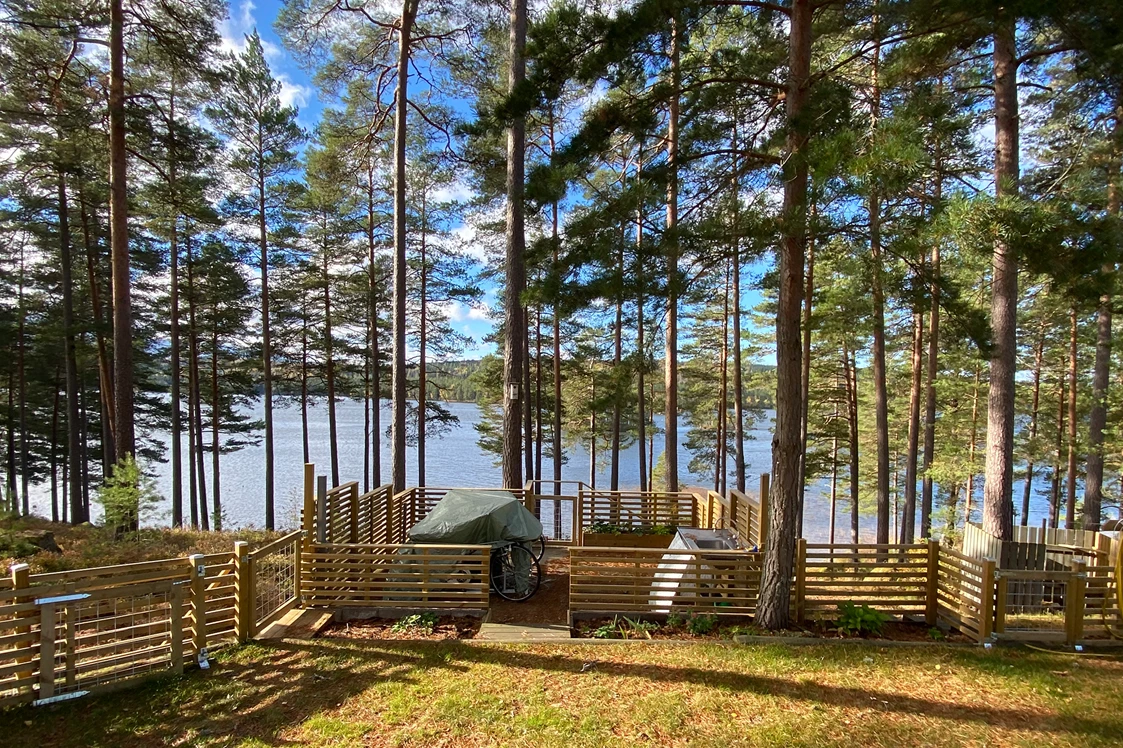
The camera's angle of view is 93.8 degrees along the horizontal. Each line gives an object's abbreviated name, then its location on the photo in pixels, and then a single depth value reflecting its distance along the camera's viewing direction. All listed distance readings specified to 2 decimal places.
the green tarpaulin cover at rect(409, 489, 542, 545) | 6.43
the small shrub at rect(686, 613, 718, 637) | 5.48
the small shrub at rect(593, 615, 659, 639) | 5.40
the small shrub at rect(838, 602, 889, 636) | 5.48
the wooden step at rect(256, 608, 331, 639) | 5.14
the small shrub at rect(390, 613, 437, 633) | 5.47
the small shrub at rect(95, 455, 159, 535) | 8.31
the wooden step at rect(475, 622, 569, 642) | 5.19
